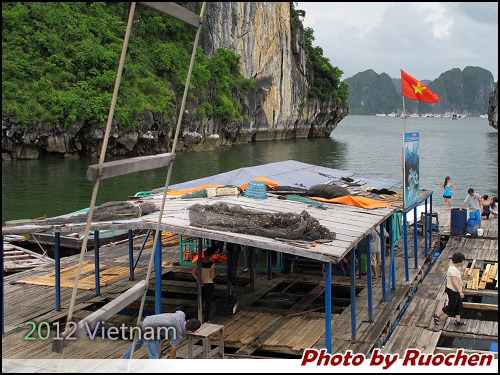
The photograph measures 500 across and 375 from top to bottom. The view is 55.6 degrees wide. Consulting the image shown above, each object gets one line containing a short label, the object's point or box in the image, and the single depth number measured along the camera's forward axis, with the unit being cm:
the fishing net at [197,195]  1090
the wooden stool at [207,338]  644
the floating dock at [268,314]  785
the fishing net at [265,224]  755
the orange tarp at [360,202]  1072
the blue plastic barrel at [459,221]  1669
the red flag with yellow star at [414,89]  1120
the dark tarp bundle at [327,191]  1164
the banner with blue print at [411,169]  1117
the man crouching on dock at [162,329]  593
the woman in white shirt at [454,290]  801
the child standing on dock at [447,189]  2044
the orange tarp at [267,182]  1338
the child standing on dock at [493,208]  1958
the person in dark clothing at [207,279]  862
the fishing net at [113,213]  830
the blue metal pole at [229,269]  974
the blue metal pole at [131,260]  1138
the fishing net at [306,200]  1043
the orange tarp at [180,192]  1185
